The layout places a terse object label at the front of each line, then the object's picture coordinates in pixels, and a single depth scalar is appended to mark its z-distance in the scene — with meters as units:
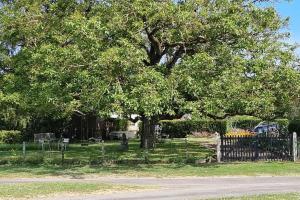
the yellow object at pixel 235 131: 49.49
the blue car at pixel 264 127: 47.75
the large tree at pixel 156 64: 21.00
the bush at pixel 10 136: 43.31
